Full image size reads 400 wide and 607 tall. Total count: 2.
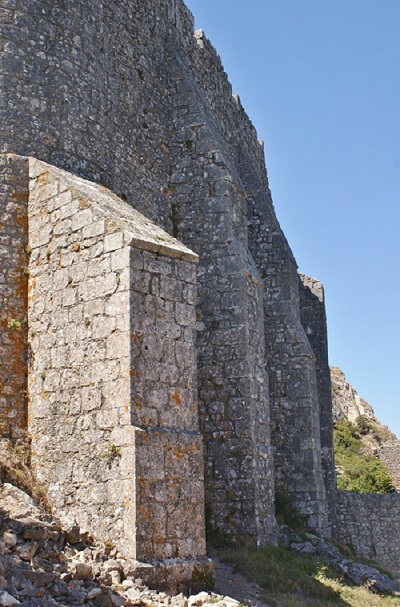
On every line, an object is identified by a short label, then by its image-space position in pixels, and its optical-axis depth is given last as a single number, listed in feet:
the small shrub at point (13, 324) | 32.94
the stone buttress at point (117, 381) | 27.71
